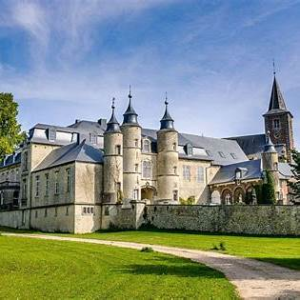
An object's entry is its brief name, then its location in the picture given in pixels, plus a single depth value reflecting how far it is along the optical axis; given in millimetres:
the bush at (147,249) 15817
